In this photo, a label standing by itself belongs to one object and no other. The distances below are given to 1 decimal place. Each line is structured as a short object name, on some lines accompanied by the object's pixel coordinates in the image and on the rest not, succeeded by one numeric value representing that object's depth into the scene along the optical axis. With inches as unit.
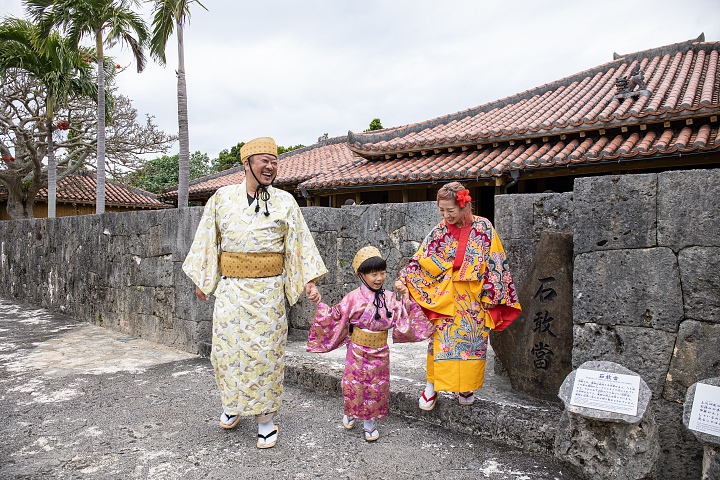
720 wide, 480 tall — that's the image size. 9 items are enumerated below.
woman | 121.4
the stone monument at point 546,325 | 127.5
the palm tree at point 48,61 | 498.0
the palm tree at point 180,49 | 355.9
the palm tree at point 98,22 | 432.5
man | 120.0
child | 119.7
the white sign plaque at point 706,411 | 84.0
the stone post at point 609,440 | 91.4
